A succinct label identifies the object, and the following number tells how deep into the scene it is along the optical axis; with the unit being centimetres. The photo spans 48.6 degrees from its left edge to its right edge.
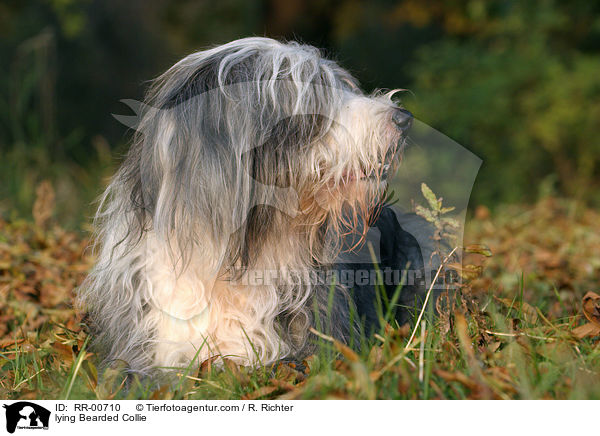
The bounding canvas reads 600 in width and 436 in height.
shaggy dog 231
